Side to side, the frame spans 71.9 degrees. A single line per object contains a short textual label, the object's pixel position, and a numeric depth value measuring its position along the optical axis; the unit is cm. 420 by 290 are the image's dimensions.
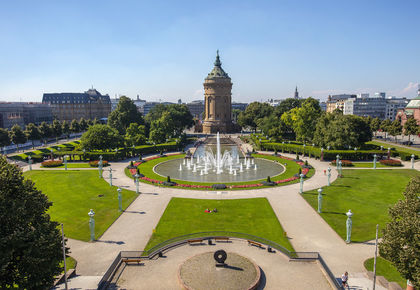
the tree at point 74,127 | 11144
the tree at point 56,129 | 9721
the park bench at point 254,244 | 2518
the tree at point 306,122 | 7925
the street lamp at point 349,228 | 2650
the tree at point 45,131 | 9195
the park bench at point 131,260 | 2261
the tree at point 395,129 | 9262
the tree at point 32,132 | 8612
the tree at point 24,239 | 1525
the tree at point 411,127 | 8656
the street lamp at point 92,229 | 2759
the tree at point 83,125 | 11759
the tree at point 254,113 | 11569
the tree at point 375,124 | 10666
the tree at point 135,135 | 7661
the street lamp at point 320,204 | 3365
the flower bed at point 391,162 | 5800
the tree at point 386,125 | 9702
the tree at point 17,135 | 7839
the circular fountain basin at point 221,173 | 4928
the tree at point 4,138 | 7294
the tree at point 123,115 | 10094
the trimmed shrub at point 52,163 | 5894
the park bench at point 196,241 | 2591
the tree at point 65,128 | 10462
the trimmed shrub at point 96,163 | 5906
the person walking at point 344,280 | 1989
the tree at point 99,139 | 6538
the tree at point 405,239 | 1661
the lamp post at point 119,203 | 3454
